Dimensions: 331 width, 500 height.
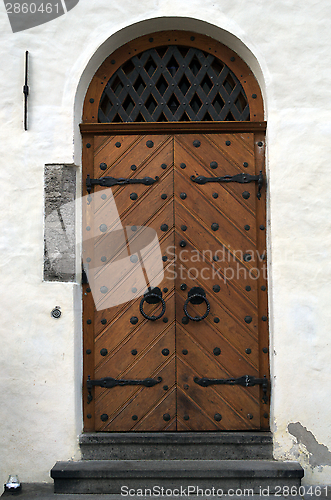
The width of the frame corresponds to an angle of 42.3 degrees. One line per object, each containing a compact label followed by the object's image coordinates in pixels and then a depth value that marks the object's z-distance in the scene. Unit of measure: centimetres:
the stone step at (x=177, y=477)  291
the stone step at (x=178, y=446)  308
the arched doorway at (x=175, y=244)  321
